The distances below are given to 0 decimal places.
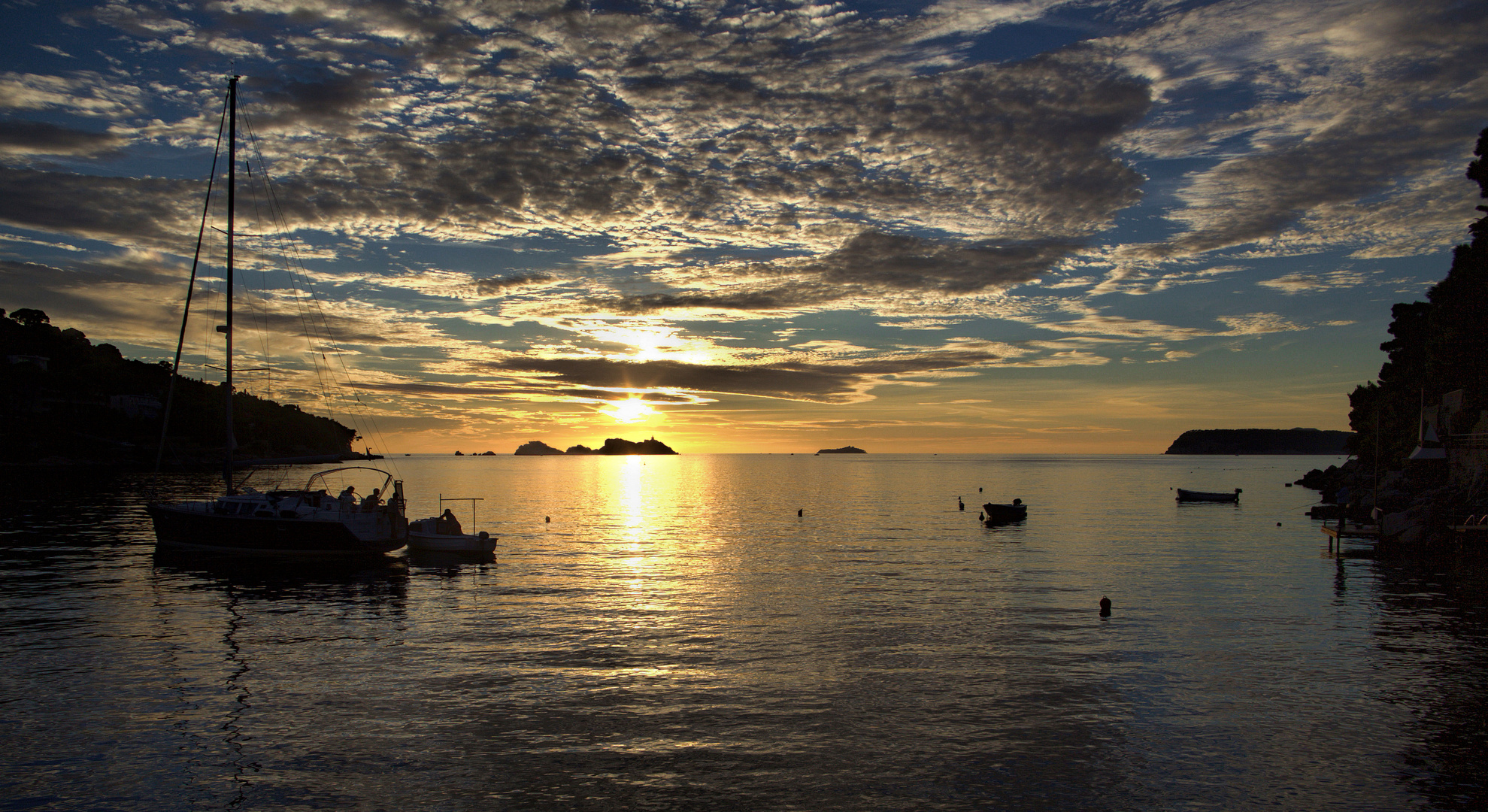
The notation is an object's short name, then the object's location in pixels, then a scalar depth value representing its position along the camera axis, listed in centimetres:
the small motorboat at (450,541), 5312
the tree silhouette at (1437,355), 6994
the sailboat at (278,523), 5044
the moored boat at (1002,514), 8531
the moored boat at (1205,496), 11756
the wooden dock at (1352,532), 5938
